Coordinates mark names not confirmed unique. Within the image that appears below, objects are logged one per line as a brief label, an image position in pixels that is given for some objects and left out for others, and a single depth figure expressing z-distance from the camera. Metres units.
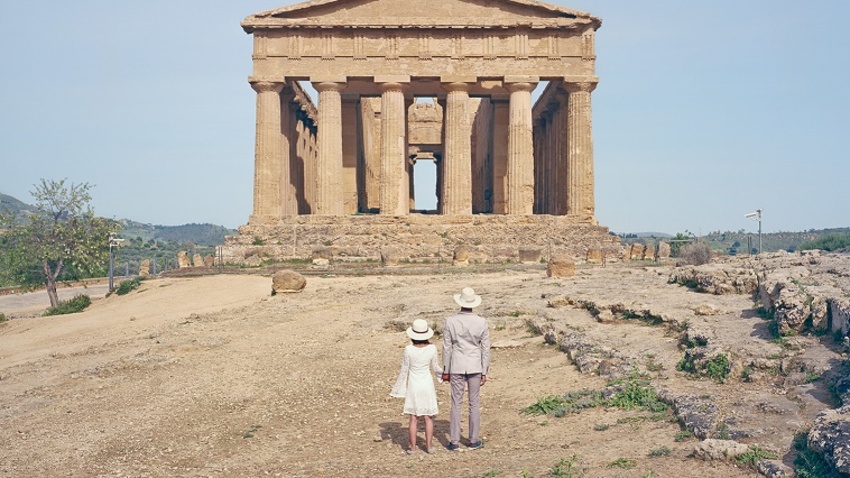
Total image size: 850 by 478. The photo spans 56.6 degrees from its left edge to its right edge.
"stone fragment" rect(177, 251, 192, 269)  37.34
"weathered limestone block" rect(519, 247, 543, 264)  34.00
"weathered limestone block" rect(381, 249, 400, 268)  33.03
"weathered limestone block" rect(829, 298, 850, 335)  10.26
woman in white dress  9.77
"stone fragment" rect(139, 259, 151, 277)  40.27
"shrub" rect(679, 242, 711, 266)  31.41
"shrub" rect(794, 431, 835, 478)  6.68
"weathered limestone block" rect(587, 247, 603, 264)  34.81
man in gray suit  9.96
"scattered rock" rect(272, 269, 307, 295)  25.94
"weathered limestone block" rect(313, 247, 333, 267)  33.25
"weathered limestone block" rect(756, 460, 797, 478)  6.99
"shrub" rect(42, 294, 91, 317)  31.80
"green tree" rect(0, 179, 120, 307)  42.28
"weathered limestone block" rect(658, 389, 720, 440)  8.45
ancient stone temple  39.62
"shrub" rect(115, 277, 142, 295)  32.67
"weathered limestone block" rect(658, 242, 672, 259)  37.34
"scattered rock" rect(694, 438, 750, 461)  7.58
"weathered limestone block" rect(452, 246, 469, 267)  33.03
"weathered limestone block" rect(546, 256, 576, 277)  26.59
